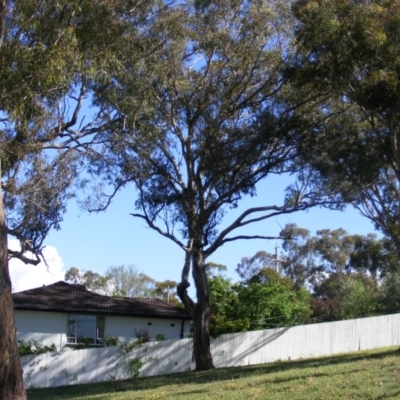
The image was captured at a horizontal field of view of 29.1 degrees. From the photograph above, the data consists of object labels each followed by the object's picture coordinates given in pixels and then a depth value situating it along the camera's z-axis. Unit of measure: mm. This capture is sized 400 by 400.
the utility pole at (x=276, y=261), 63766
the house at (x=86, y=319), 36438
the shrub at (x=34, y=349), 30653
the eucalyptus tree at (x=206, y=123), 26750
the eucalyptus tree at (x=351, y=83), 21859
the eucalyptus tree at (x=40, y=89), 15194
